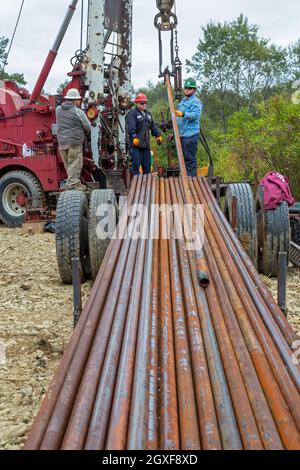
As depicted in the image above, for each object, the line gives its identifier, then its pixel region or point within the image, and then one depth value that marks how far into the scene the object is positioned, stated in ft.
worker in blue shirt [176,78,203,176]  24.85
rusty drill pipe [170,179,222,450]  6.77
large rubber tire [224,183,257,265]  18.41
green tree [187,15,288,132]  142.51
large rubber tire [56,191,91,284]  18.51
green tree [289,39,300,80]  149.10
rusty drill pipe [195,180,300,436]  7.57
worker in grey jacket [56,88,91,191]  25.16
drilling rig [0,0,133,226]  28.09
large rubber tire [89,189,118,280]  17.99
